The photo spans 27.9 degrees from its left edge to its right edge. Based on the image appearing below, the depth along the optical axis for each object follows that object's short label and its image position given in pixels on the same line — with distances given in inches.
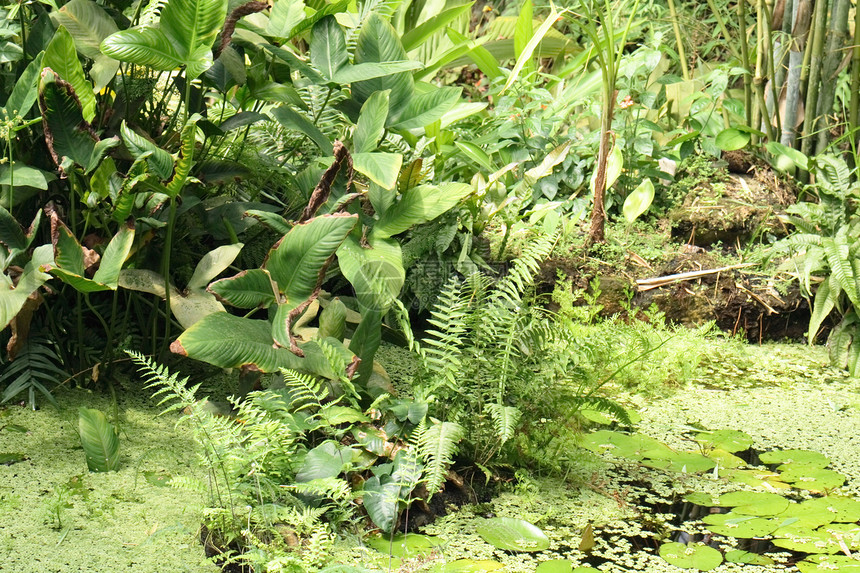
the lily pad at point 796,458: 174.9
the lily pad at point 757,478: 170.1
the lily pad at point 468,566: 151.4
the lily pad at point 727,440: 178.9
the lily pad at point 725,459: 174.6
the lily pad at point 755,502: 164.3
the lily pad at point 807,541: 157.6
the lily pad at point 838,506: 162.9
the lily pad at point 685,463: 172.8
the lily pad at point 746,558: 155.9
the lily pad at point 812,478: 169.5
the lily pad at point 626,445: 176.1
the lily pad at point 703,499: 166.3
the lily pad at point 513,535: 156.9
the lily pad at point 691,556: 155.2
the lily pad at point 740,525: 160.4
